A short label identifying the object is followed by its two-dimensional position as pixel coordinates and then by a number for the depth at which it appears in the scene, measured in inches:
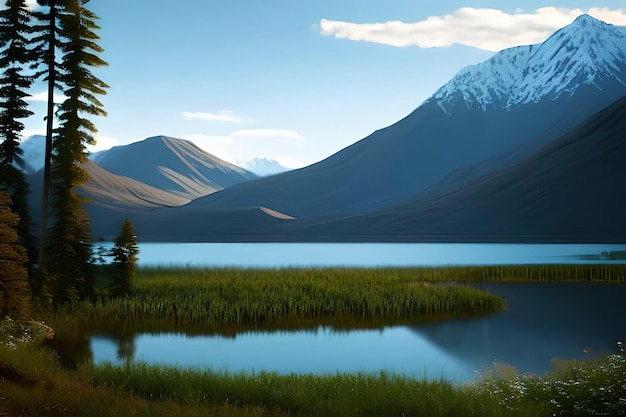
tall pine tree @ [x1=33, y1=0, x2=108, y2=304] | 1627.7
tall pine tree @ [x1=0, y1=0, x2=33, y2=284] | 1560.0
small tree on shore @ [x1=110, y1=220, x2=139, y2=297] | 1755.7
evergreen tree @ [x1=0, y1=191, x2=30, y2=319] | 1096.2
